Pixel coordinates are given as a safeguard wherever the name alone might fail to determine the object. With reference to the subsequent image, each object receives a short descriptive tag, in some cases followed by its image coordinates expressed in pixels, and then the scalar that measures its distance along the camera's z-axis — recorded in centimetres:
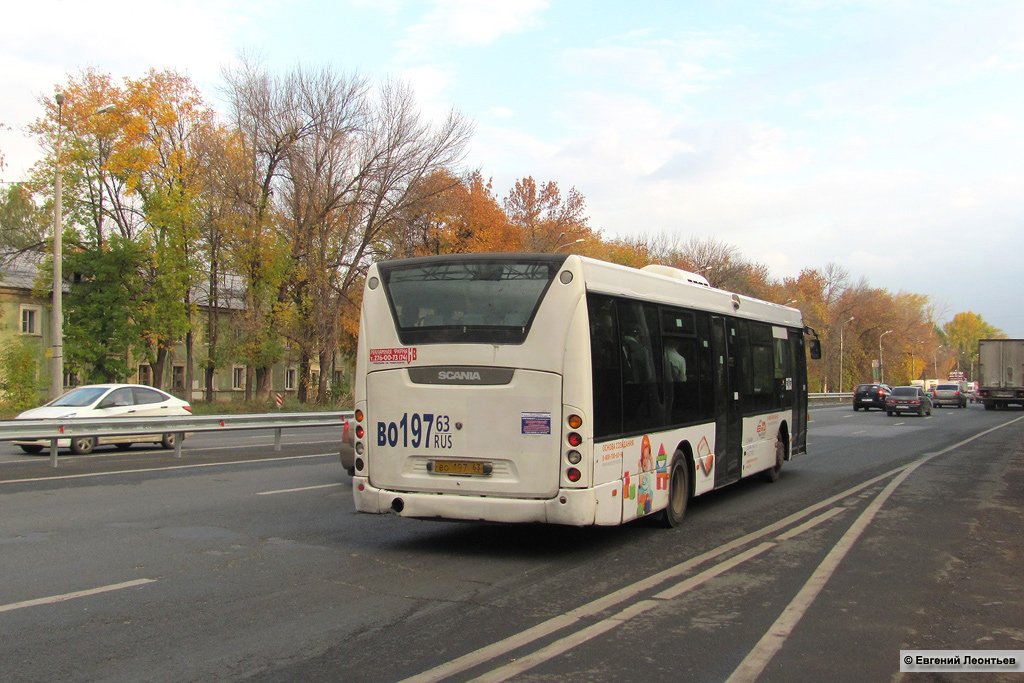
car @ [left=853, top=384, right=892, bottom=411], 4969
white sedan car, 1809
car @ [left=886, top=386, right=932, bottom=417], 4278
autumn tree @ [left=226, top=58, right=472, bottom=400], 4041
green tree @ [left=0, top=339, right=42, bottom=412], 3628
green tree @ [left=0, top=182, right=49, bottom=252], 4359
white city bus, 779
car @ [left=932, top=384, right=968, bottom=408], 6197
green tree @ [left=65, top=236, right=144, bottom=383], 4309
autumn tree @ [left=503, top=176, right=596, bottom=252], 6219
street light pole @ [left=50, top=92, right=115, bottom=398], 2702
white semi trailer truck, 5184
